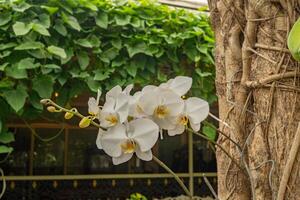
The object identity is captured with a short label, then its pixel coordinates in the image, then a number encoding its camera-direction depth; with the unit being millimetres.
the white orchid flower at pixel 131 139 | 581
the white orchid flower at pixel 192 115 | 632
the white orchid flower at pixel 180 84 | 643
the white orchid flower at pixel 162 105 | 603
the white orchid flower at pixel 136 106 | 602
